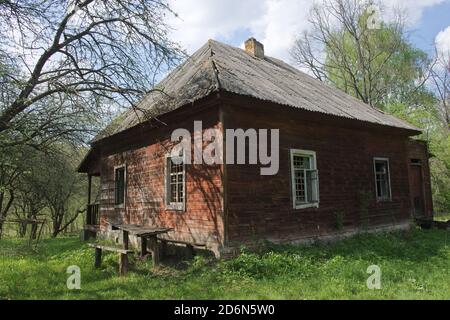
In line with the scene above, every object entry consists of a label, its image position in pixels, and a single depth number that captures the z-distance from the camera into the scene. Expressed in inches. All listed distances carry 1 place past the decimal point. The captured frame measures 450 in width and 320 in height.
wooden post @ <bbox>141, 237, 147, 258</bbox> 375.2
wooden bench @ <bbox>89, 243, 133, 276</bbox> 305.5
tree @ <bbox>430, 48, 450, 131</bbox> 1140.2
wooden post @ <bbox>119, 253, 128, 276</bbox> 312.7
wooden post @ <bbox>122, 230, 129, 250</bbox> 341.1
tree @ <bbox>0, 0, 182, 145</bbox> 331.9
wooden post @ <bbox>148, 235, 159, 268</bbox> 327.3
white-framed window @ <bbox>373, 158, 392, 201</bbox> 520.6
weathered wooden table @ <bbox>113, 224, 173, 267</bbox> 312.2
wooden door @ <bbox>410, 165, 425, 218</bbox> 637.3
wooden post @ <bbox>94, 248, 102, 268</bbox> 357.1
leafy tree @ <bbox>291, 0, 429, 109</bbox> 952.9
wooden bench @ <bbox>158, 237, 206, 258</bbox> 335.1
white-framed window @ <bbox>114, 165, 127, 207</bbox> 525.3
